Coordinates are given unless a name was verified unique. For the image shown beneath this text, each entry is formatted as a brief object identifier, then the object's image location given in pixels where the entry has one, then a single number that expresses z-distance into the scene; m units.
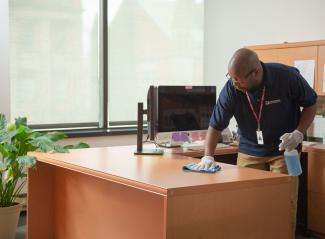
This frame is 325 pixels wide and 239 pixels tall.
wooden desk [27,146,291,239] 2.18
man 2.82
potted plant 3.53
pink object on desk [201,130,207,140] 3.89
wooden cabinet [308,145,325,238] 3.79
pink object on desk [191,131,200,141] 3.86
